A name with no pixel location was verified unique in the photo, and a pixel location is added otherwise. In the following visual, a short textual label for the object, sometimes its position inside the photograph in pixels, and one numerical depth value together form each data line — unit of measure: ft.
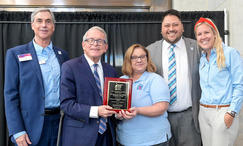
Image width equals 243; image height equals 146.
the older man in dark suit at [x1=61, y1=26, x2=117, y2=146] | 5.64
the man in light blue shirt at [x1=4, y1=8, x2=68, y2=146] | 6.20
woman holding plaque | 5.94
